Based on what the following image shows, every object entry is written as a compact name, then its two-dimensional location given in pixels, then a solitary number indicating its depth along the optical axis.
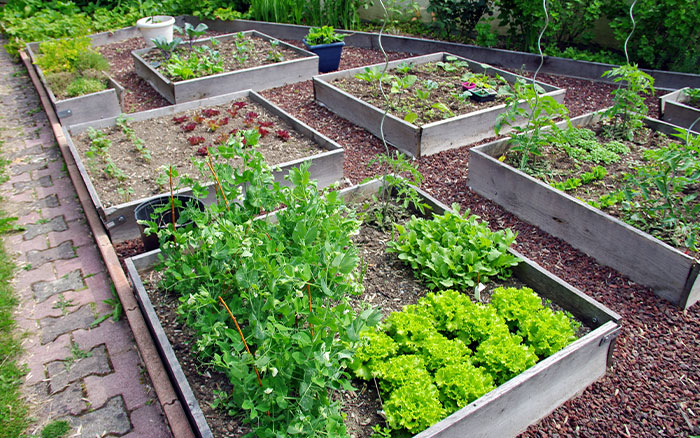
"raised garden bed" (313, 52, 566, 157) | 4.57
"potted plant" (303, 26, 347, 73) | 6.61
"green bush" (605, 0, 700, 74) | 5.45
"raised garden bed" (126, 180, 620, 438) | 2.13
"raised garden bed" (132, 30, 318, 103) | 5.74
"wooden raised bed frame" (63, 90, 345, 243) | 3.62
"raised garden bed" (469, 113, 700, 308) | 2.97
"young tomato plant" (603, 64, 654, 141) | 4.14
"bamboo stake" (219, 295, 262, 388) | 2.00
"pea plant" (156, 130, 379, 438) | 1.94
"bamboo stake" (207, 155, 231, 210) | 2.73
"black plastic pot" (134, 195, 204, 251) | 3.29
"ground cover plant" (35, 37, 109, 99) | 5.70
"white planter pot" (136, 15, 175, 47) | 6.98
